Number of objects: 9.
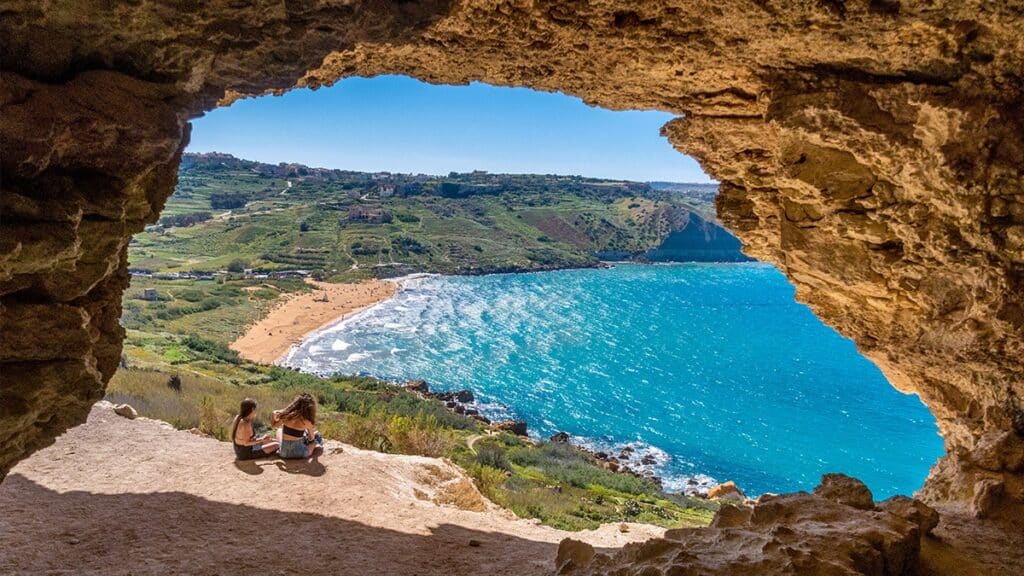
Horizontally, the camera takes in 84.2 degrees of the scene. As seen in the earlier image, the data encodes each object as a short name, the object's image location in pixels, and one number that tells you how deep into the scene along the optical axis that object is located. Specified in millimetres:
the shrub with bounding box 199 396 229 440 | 10414
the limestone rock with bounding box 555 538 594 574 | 4676
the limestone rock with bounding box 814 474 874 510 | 4602
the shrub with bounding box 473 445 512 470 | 13834
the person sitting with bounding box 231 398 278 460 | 8289
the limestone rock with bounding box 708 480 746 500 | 17219
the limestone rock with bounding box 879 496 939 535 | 4184
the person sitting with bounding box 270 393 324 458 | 8312
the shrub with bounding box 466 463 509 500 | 9607
